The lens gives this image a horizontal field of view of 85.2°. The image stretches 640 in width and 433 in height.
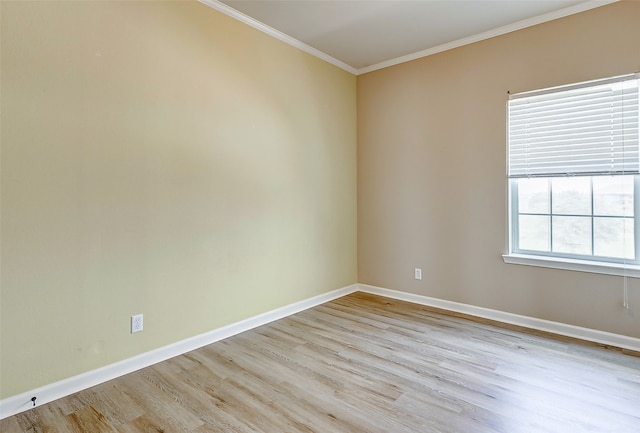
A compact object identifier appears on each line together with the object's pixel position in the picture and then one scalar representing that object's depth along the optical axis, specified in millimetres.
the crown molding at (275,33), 2827
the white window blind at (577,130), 2686
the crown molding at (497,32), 2779
